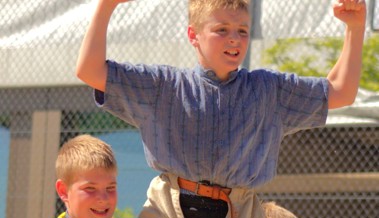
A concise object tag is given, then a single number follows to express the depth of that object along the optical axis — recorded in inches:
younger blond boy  294.5
